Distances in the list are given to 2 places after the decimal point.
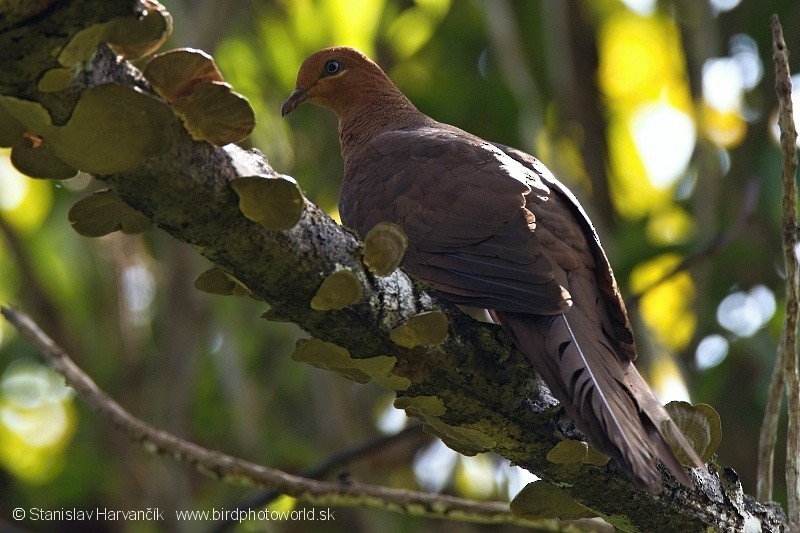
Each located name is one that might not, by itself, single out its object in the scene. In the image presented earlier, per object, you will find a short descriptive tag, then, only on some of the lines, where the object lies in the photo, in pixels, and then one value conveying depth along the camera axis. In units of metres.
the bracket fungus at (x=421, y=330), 5.64
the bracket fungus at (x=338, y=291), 5.29
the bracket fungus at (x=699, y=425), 6.55
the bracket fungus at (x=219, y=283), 5.39
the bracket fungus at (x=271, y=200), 4.86
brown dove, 6.40
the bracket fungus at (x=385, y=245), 5.56
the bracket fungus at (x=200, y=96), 4.61
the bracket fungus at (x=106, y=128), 4.32
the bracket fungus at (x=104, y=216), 5.09
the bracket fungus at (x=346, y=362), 5.69
